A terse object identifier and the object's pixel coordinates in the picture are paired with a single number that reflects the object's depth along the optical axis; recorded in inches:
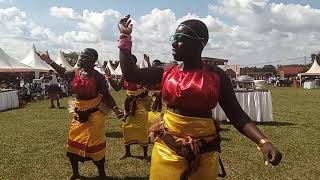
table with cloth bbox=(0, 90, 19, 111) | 534.5
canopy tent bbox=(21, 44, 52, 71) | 855.7
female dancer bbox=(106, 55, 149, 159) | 231.9
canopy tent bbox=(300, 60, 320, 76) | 1339.0
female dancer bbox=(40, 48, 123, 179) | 178.8
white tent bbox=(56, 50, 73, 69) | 970.2
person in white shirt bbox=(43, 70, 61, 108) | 551.8
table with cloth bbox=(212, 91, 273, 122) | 360.3
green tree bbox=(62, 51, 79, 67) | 2669.7
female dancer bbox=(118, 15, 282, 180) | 91.6
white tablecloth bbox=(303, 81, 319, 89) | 1299.7
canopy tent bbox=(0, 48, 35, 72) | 671.0
